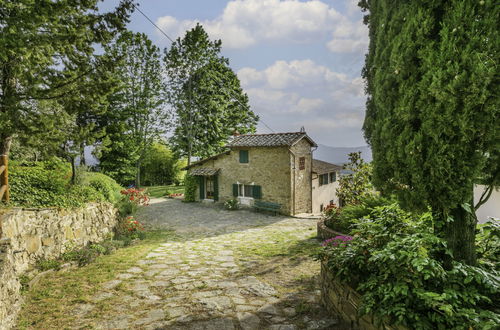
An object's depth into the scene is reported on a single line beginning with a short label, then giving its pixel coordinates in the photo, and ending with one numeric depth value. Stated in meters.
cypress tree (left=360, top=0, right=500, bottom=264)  2.76
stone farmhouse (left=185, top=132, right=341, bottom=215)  14.92
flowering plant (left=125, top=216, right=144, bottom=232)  9.45
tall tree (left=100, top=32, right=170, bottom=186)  22.62
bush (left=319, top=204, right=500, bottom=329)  2.48
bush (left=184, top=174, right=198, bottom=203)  18.97
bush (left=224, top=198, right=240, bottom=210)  16.09
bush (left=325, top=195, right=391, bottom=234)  7.36
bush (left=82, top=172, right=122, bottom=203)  8.32
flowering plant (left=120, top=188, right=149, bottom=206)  11.94
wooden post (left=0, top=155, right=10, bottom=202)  5.39
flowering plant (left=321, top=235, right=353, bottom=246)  4.70
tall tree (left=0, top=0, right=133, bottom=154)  4.59
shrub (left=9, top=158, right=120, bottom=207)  6.05
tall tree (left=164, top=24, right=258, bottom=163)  24.36
